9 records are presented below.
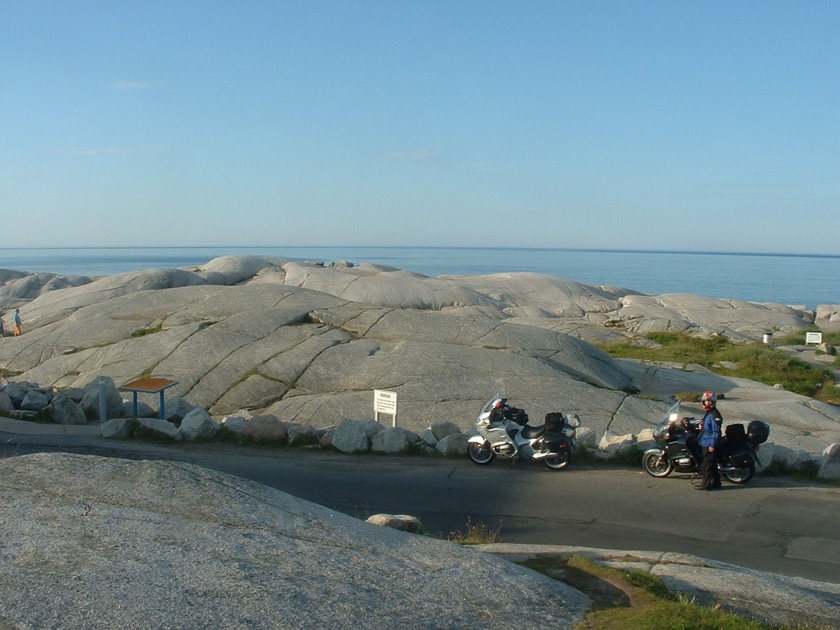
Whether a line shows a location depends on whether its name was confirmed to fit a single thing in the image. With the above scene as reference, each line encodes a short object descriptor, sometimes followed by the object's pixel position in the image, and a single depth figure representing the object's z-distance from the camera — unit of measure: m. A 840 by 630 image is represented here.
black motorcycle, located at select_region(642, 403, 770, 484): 13.15
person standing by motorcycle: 12.88
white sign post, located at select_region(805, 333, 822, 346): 46.54
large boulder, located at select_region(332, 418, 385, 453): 14.98
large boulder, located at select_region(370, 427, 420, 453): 14.92
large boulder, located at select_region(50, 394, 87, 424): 18.08
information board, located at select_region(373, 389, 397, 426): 16.44
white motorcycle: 13.95
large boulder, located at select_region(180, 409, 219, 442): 15.94
